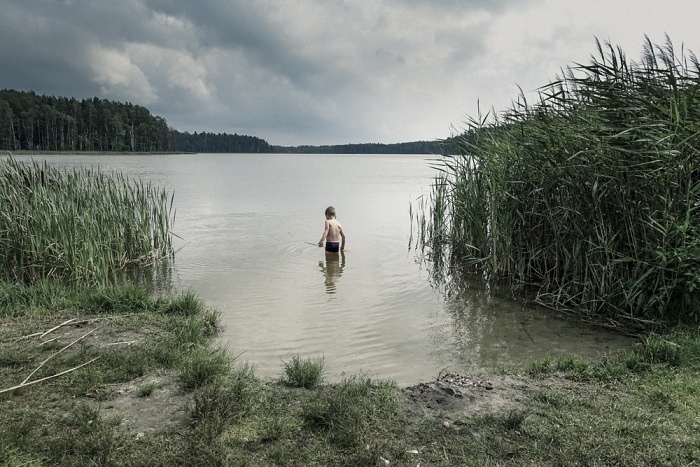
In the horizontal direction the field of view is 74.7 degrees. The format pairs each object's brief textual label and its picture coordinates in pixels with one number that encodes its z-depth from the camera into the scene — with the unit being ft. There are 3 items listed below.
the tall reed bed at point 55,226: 26.35
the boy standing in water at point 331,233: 42.45
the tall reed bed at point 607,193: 20.79
